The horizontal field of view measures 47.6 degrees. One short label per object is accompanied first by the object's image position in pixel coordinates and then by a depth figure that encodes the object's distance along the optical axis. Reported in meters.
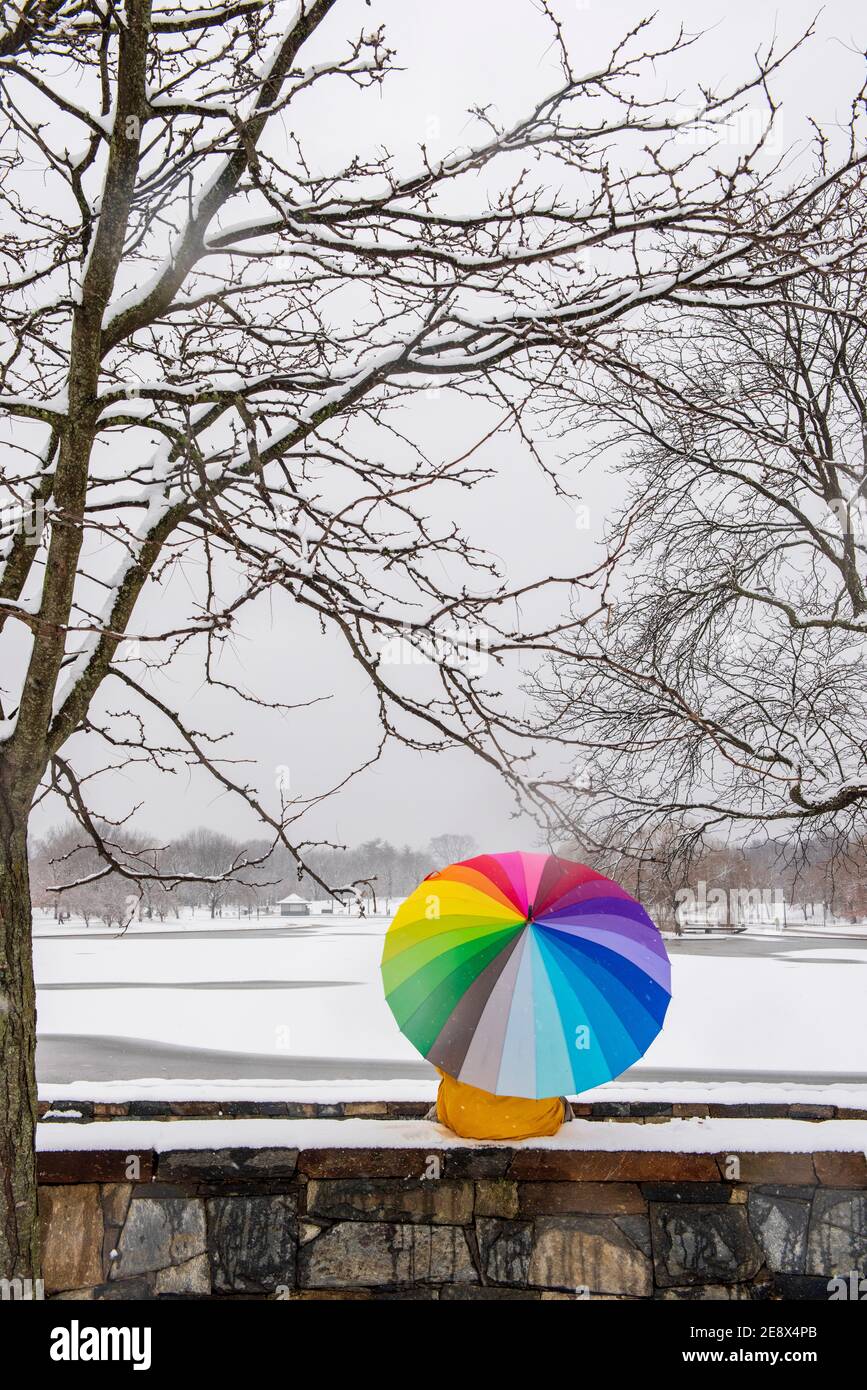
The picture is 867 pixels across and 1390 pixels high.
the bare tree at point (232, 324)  2.86
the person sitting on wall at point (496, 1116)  3.62
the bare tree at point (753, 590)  8.28
